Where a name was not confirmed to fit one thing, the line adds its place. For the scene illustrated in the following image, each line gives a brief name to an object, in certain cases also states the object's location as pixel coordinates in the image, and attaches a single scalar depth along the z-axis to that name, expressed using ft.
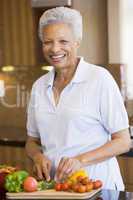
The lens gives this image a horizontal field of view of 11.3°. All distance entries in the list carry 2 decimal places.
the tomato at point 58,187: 8.04
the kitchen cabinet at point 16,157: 13.83
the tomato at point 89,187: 7.99
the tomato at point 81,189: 7.95
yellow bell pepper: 8.03
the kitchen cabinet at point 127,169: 12.53
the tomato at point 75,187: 7.97
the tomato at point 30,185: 8.05
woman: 8.74
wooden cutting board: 7.91
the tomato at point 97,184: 8.09
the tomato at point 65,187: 8.02
